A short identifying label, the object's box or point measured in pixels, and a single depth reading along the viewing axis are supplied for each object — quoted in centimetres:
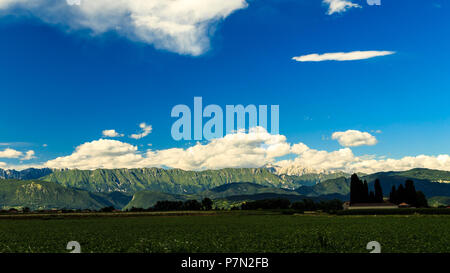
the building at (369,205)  17066
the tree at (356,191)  18638
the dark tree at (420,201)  17898
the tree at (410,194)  17425
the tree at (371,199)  18635
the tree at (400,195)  17804
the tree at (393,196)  18780
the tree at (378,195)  18864
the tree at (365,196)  18588
